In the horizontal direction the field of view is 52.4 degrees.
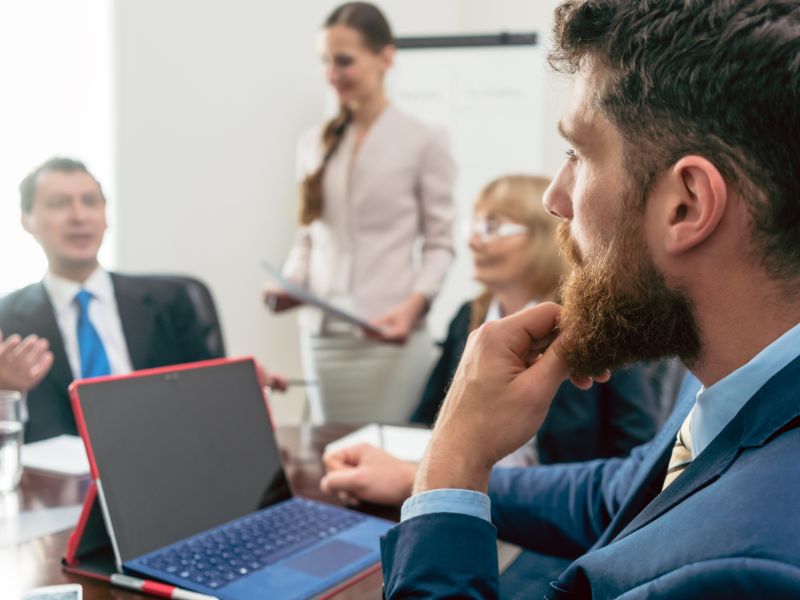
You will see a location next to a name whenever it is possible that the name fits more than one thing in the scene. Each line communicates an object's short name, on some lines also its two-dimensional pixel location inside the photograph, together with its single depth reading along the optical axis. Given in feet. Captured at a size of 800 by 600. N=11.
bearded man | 2.08
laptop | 3.09
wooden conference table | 3.03
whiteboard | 12.09
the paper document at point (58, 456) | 4.56
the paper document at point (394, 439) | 4.86
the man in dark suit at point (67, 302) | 5.24
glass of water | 4.21
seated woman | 5.89
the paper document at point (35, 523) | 3.52
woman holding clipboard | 8.52
